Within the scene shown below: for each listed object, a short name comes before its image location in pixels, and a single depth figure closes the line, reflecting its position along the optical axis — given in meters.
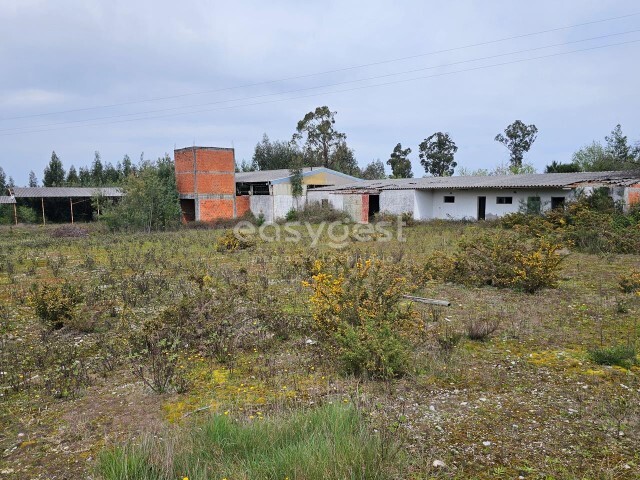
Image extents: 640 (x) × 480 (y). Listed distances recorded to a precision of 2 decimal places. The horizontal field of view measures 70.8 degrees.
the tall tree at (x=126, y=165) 50.25
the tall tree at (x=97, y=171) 48.76
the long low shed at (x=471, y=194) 22.16
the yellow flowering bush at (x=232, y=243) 15.84
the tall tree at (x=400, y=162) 57.94
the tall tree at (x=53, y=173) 48.56
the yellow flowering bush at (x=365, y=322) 4.77
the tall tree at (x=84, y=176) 47.94
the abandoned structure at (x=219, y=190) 31.56
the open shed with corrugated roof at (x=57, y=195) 33.69
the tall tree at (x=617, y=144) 40.62
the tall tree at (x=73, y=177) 48.53
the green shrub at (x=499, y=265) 8.73
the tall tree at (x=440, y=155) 61.75
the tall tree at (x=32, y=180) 54.97
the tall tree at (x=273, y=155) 52.31
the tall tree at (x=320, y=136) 51.06
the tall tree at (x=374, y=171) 51.90
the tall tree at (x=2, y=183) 52.60
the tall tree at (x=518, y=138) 59.31
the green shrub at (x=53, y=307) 7.00
